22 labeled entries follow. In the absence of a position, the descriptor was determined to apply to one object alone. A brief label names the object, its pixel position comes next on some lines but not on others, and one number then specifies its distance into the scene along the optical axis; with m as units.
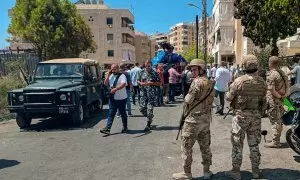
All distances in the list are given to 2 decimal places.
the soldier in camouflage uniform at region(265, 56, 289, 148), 4.81
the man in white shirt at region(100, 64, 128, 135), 6.17
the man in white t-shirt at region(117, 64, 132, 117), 6.50
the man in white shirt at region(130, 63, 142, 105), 10.02
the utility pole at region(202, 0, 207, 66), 21.78
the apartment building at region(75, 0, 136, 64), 45.27
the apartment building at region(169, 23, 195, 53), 116.92
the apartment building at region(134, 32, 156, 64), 62.65
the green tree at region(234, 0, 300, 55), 15.84
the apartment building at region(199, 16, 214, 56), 49.30
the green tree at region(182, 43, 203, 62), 54.43
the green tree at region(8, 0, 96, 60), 19.64
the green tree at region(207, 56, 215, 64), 39.40
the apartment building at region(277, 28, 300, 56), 21.54
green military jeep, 6.77
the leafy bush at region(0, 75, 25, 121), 9.17
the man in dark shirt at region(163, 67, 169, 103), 10.44
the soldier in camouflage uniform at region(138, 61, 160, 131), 6.40
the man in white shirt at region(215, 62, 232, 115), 7.80
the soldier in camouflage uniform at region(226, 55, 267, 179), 3.68
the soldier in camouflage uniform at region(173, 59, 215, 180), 3.64
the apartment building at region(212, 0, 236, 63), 31.85
